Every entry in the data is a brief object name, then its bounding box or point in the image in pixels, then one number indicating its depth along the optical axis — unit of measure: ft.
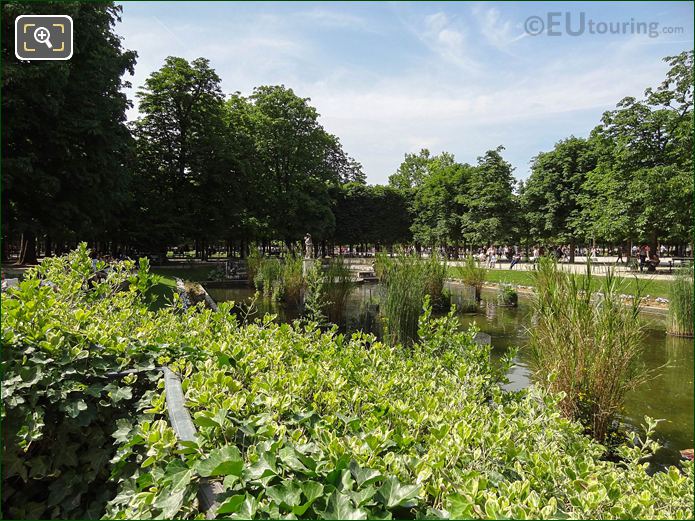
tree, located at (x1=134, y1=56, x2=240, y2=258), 81.87
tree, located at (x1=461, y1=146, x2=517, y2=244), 105.70
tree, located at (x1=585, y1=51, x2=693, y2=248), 57.82
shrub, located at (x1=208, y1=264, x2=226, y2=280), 58.85
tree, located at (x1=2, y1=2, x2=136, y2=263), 41.63
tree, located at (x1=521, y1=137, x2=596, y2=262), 100.48
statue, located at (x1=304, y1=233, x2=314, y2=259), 49.80
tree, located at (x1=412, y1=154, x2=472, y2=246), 130.21
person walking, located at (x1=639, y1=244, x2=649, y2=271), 69.72
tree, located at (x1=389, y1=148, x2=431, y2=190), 206.15
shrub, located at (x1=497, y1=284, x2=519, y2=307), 40.28
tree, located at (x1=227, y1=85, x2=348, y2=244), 94.81
